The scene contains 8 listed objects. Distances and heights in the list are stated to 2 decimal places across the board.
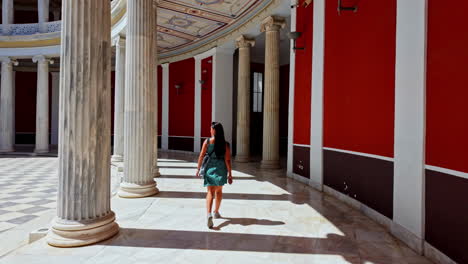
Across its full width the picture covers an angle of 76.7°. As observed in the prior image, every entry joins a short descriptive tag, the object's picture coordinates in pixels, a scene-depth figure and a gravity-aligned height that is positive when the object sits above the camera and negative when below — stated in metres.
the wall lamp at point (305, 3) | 7.95 +3.42
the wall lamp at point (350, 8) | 5.47 +2.21
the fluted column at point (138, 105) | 6.15 +0.42
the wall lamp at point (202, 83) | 15.76 +2.31
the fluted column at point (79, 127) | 3.60 -0.03
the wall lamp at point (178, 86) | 17.28 +2.31
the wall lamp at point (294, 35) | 7.93 +2.47
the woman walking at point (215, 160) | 4.34 -0.50
